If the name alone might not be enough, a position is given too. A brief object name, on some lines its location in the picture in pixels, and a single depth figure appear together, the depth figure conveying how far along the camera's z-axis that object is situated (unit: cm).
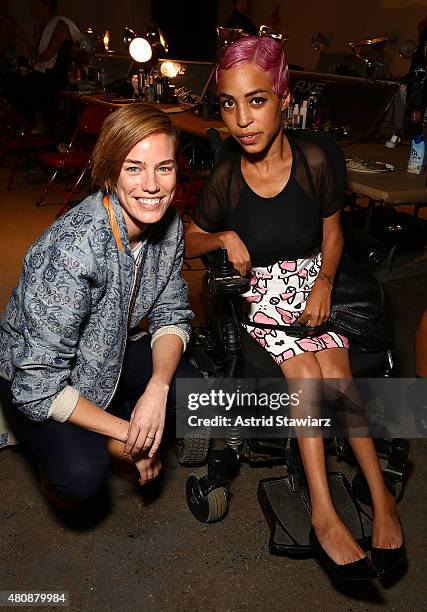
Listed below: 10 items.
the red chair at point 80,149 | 459
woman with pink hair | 170
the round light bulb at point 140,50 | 609
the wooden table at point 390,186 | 303
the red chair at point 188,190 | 377
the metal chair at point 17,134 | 554
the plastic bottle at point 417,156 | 335
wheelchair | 174
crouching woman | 147
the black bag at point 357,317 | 195
